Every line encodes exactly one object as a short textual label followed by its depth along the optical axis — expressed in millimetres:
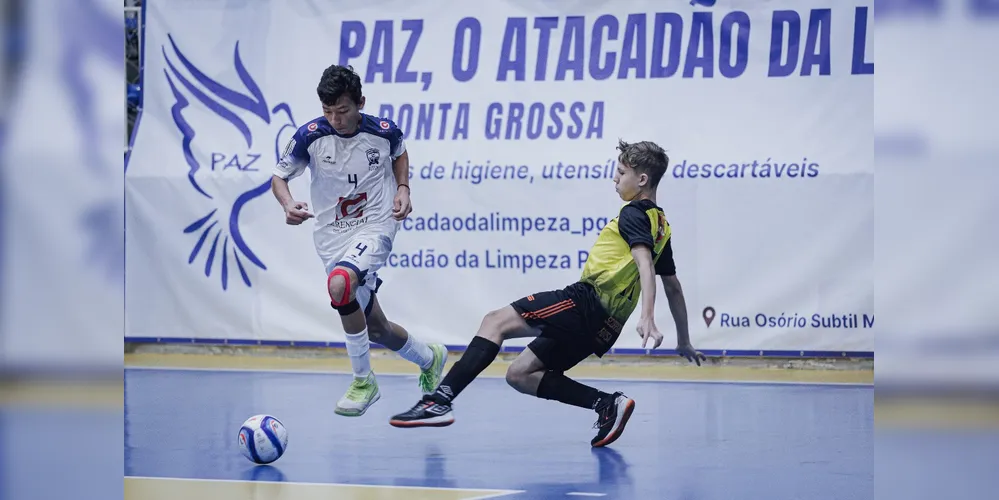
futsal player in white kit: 13266
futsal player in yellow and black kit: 12109
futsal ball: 11336
